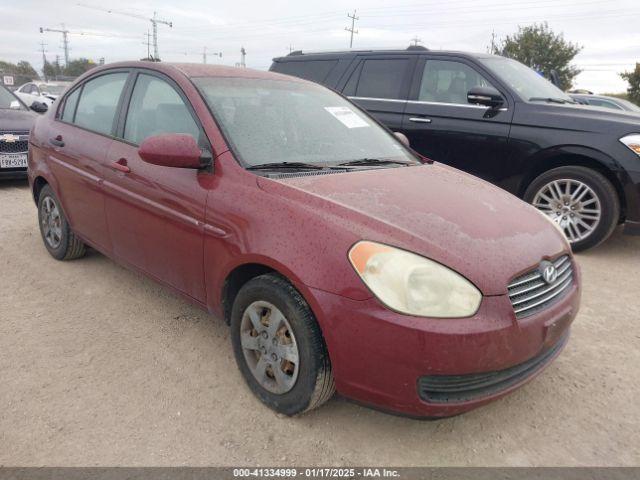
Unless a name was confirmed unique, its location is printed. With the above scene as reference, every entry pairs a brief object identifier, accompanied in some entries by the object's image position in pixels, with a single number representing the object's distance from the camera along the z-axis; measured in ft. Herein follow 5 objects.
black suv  15.48
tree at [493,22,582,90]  123.95
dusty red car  6.61
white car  55.11
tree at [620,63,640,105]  101.88
